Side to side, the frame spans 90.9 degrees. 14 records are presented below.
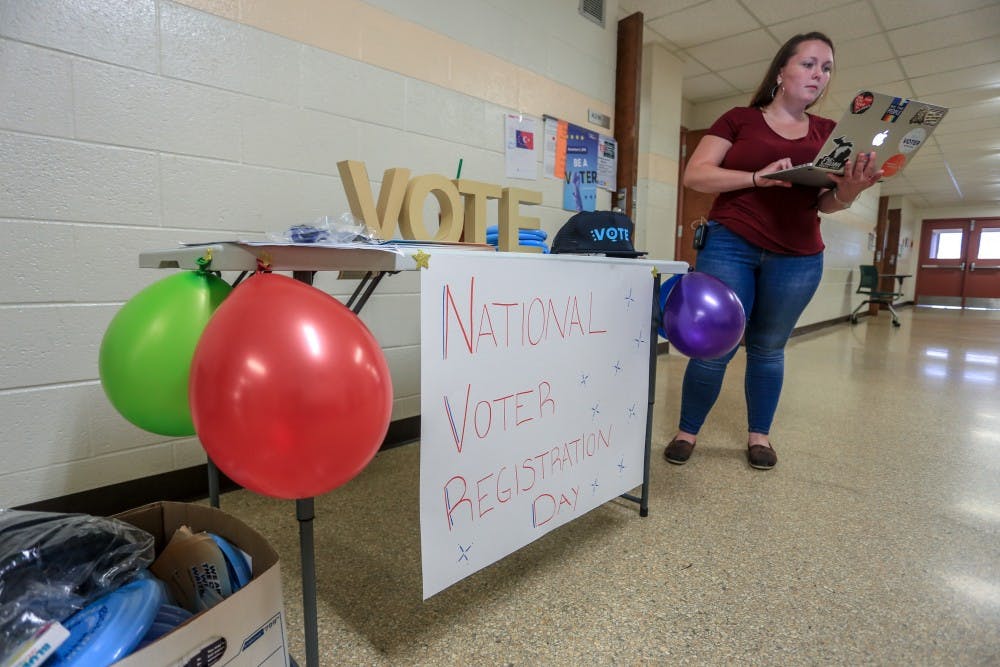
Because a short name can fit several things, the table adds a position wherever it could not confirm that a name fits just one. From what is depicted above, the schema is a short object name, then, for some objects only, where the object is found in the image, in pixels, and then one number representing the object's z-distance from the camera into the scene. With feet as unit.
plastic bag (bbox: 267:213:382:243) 2.72
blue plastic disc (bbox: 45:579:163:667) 1.76
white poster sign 2.76
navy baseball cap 4.17
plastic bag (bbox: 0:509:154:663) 1.86
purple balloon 3.93
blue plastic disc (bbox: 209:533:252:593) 2.39
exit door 39.96
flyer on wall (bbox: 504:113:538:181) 7.32
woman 4.96
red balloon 1.73
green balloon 2.24
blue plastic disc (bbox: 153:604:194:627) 2.16
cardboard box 1.82
